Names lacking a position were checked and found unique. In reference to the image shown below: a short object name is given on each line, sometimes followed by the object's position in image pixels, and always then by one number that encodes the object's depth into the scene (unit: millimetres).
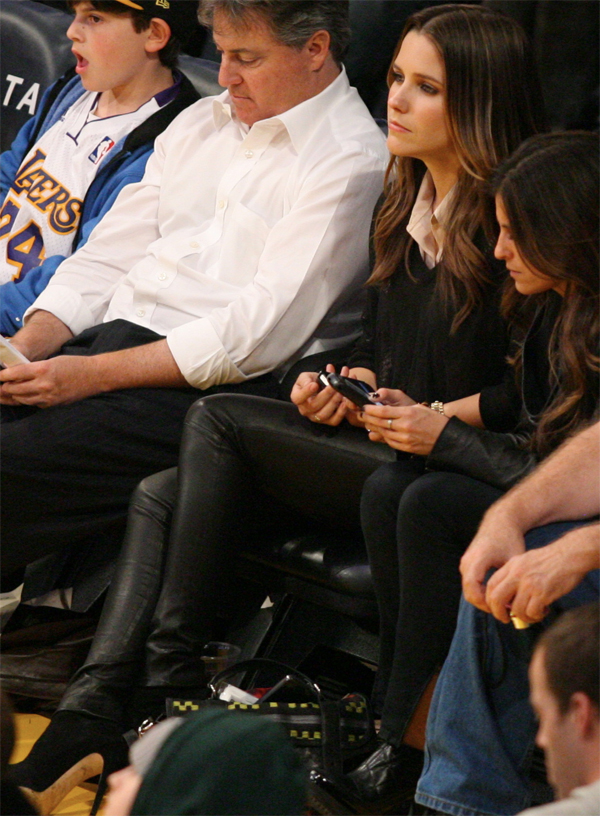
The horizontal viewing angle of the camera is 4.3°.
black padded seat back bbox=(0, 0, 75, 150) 11577
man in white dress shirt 10774
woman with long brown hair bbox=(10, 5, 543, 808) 10558
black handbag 10425
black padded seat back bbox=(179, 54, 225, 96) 11271
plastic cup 10580
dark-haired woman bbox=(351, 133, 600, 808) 10358
